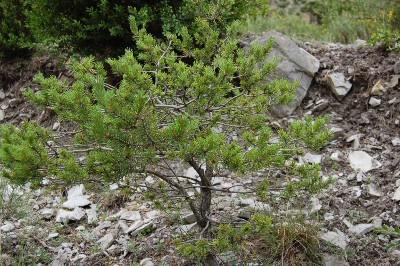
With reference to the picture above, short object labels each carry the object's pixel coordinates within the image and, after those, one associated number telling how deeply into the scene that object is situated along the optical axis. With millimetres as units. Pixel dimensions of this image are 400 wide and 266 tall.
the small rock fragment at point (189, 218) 3998
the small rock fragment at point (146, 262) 3641
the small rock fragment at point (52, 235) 4055
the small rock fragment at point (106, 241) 3916
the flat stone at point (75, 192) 4633
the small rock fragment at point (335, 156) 4812
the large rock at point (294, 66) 5434
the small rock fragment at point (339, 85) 5352
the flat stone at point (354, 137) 4957
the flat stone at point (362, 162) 4609
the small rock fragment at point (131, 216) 4203
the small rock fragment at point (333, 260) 3566
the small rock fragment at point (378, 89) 5176
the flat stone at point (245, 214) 3982
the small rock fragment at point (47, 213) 4361
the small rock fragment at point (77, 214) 4270
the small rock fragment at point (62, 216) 4258
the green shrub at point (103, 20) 4988
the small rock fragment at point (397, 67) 5223
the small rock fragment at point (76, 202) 4453
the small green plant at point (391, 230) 2741
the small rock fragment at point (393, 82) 5188
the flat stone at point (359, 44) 5743
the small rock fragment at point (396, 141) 4779
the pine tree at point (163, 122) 2564
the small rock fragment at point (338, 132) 5023
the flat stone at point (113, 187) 4550
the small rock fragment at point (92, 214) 4270
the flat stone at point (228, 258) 3484
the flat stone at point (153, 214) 4213
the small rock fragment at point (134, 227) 4043
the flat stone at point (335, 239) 3711
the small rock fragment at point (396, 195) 4125
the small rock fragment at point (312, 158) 4793
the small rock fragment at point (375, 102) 5129
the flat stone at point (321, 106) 5375
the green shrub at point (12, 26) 6234
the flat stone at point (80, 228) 4180
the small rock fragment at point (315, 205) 4052
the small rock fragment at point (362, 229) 3868
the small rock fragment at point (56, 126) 5682
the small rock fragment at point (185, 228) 3866
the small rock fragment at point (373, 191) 4270
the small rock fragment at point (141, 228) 4000
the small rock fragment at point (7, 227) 4093
